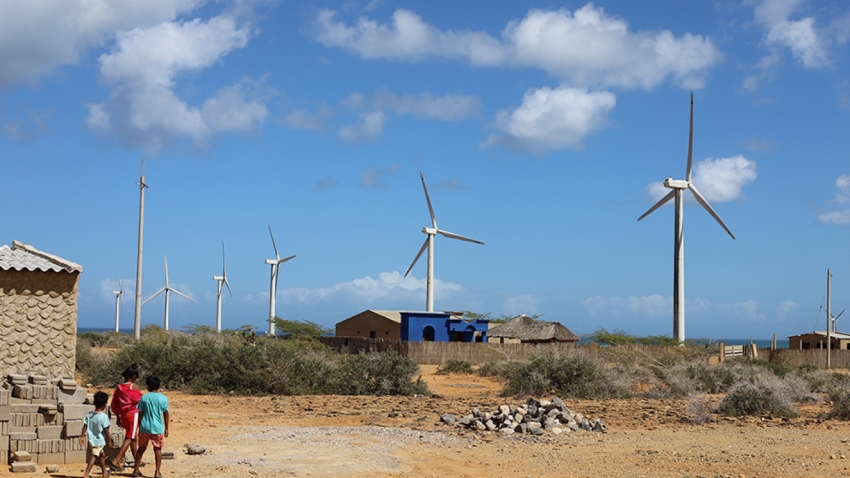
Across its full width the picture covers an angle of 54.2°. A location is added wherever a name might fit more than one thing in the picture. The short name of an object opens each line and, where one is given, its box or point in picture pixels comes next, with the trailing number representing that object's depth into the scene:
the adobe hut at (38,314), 12.56
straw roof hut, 48.56
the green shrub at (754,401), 17.95
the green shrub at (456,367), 33.41
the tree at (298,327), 54.19
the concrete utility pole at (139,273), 34.03
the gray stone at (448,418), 15.66
